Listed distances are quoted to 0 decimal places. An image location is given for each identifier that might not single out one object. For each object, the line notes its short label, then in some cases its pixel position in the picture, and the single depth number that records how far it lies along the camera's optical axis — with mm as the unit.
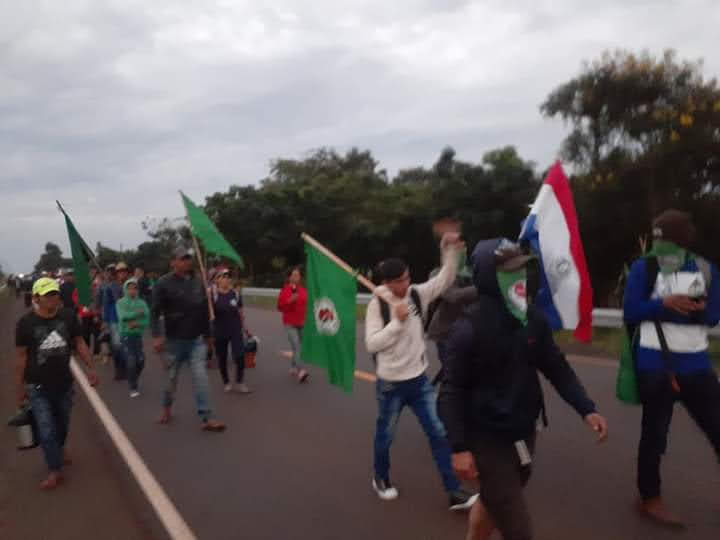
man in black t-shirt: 6156
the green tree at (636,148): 19016
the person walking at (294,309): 10438
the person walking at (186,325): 7645
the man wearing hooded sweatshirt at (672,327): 4473
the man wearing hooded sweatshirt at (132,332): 10062
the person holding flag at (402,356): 5020
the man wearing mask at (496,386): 3205
